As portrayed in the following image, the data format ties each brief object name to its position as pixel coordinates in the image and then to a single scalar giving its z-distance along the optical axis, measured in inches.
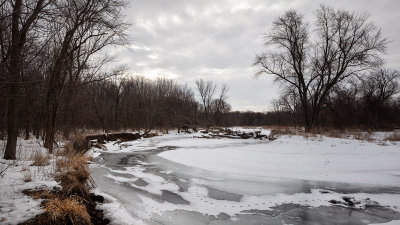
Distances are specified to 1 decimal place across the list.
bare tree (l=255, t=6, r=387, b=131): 763.4
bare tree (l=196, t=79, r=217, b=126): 2169.0
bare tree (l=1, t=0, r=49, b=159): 154.6
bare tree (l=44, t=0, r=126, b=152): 432.1
